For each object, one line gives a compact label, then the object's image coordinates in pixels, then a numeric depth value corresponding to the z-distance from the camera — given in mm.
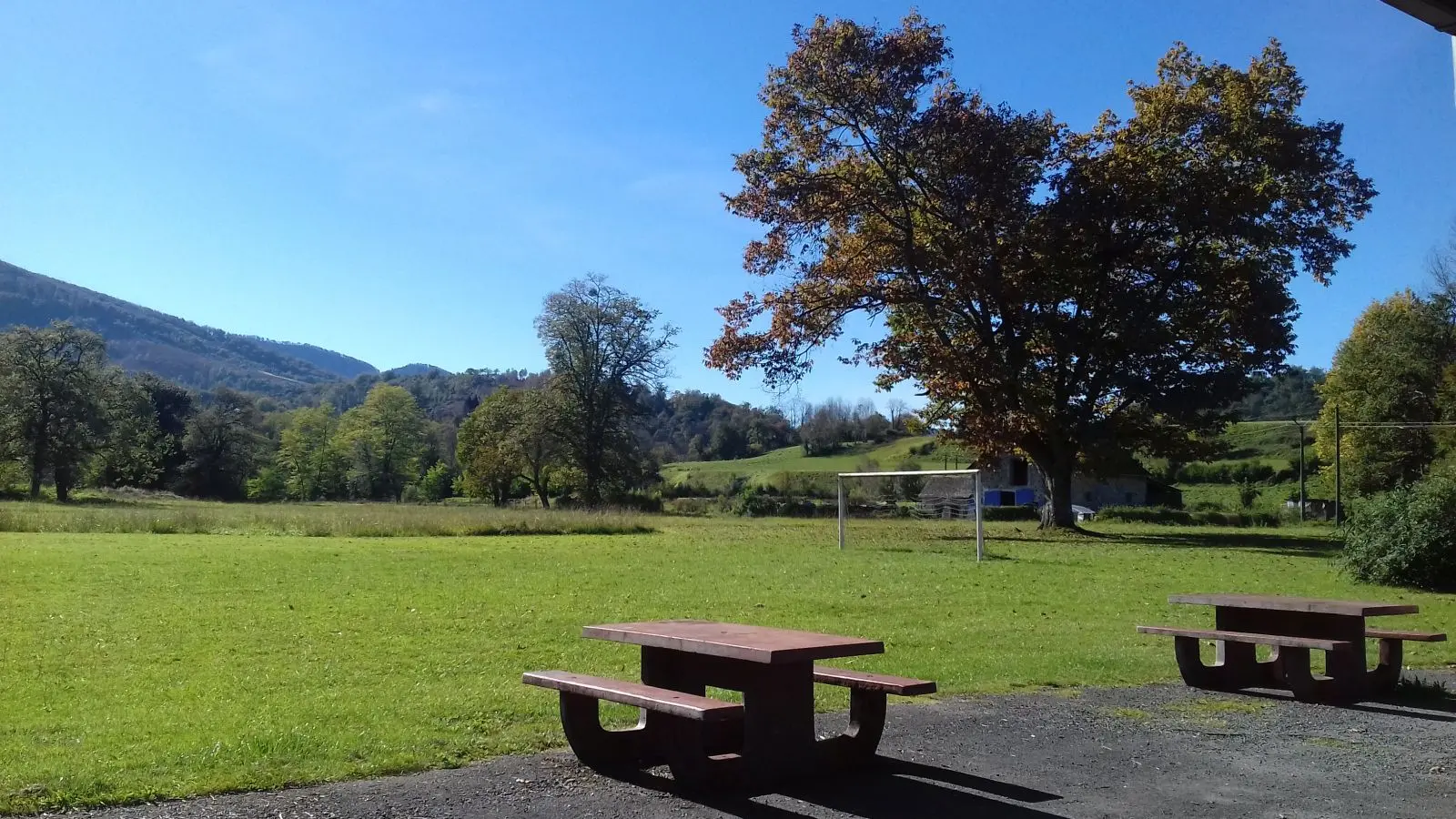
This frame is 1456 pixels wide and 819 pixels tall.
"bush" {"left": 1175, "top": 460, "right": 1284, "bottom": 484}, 86375
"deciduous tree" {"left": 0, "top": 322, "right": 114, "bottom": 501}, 70562
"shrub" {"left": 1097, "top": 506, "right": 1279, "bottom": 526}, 50688
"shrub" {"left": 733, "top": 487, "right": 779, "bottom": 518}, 58688
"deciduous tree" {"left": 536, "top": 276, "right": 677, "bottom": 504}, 66812
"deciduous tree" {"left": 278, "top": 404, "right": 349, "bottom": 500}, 99188
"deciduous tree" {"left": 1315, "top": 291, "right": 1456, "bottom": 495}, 59562
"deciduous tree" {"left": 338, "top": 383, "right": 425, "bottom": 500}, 95312
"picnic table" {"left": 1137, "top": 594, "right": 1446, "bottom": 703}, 7992
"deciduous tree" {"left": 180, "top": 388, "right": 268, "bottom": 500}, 90188
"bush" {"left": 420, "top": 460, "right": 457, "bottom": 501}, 96312
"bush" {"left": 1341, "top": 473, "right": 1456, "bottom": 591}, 17266
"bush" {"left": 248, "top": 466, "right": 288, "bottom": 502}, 97500
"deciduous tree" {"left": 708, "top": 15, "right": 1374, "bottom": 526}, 32156
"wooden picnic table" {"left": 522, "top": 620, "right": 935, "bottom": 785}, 5332
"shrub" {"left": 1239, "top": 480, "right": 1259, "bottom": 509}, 69250
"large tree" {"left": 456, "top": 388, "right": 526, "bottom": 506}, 68000
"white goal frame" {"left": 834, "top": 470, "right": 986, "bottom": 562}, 22603
